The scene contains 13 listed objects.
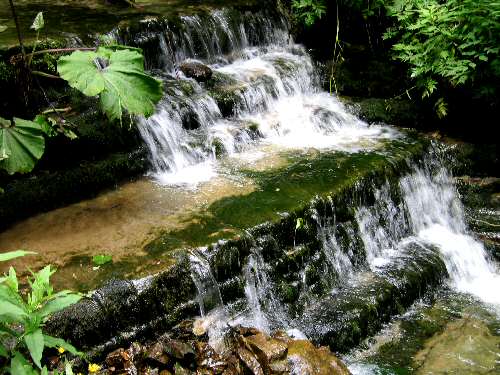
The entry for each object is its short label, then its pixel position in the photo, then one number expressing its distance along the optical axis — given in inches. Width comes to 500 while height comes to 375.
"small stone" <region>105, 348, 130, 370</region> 146.4
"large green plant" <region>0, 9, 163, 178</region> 144.2
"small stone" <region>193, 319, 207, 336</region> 161.6
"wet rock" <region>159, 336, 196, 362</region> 147.6
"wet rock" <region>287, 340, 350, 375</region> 153.1
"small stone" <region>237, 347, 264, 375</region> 148.9
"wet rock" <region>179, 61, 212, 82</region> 282.4
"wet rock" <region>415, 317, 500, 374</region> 178.2
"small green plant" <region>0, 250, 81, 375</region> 100.5
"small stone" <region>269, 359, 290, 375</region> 150.8
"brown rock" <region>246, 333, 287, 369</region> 152.7
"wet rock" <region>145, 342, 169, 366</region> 145.7
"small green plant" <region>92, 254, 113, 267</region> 168.1
